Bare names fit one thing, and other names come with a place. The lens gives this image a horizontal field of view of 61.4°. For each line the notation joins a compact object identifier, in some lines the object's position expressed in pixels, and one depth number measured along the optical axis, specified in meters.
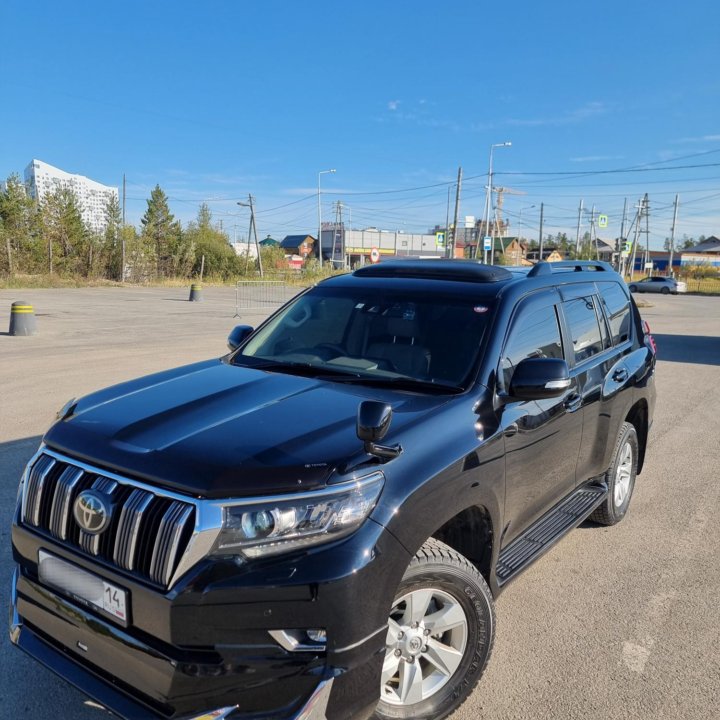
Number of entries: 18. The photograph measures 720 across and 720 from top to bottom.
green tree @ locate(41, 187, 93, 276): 42.03
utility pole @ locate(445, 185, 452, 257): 42.13
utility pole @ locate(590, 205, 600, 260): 83.00
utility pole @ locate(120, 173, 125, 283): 45.16
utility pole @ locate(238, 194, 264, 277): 57.75
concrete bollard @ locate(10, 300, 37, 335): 14.24
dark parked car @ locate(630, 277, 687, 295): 51.44
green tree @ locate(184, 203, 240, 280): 54.22
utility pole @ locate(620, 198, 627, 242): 77.59
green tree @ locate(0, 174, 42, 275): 38.47
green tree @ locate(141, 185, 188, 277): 50.91
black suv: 1.95
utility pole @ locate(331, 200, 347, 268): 85.31
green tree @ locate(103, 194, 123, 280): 45.66
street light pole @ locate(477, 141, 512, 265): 42.67
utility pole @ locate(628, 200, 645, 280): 64.12
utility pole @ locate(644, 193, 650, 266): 78.04
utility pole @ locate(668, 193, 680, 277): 71.37
